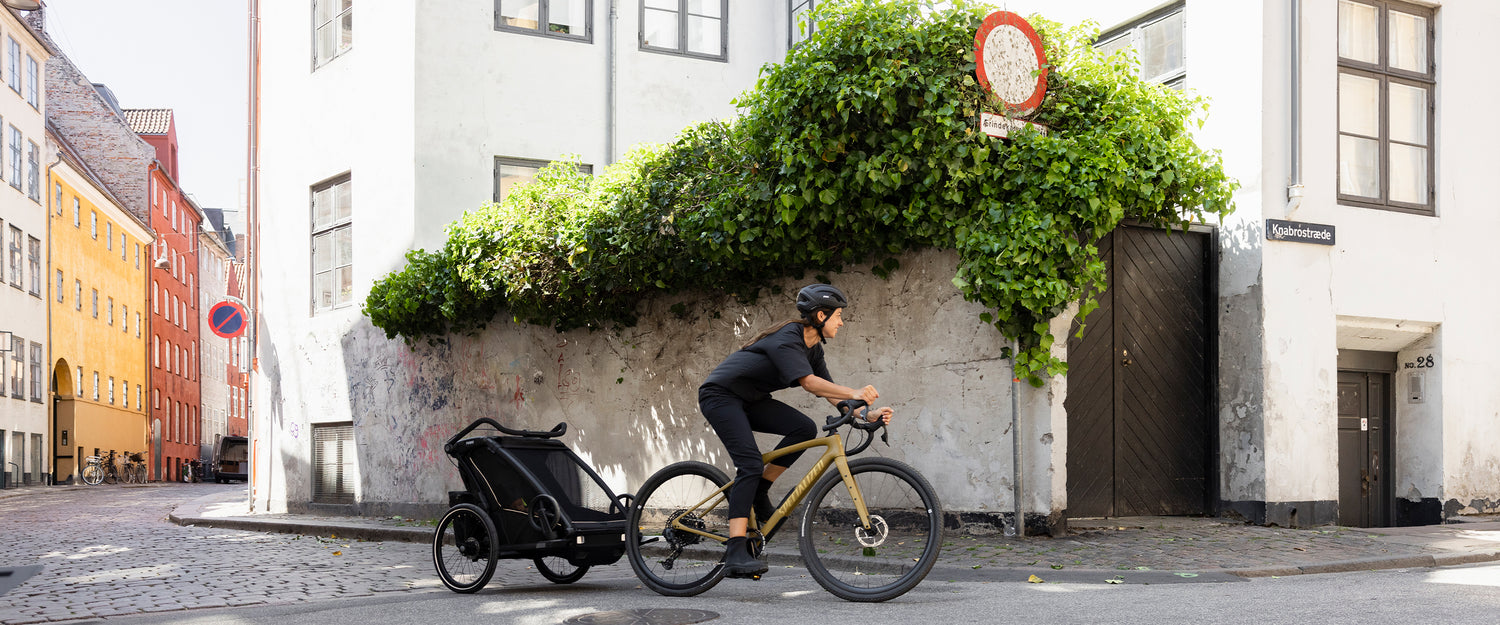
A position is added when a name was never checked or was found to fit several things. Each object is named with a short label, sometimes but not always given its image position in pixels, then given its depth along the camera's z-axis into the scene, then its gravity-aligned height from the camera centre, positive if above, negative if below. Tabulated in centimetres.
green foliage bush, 970 +146
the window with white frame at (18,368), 3766 -9
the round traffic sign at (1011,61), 974 +224
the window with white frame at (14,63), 3844 +885
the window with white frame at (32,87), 4028 +854
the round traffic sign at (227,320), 1834 +62
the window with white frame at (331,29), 1719 +444
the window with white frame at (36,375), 3969 -31
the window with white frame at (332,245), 1692 +155
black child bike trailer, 782 -90
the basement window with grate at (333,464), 1667 -128
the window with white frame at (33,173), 3928 +574
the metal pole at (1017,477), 988 -85
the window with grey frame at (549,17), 1647 +438
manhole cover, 638 -125
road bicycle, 666 -87
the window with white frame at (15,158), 3772 +590
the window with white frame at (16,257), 3753 +305
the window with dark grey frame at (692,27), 1747 +449
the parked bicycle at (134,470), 4809 -385
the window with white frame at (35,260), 3906 +312
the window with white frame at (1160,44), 1231 +303
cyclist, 698 -16
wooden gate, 1085 -18
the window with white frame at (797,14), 1702 +463
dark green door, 1227 -80
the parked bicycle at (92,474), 4141 -344
